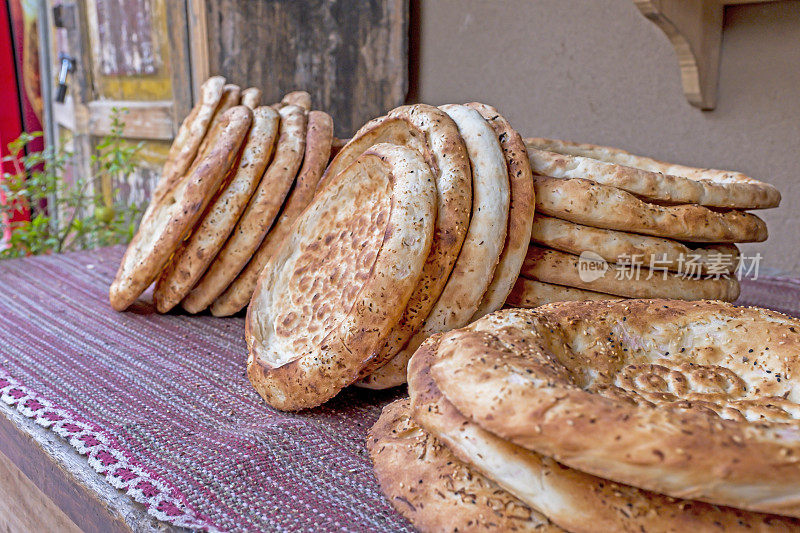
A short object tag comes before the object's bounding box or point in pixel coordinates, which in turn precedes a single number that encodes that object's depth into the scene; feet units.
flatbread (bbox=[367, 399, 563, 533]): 2.31
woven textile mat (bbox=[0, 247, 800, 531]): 2.77
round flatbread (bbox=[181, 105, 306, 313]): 4.99
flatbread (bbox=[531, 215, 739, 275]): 3.85
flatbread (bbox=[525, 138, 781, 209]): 3.91
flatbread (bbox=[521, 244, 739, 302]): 3.91
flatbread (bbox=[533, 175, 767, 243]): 3.78
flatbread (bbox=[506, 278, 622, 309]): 4.02
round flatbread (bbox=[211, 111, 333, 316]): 5.09
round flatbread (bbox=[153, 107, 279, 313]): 4.95
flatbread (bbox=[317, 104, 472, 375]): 3.51
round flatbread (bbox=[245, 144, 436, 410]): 3.35
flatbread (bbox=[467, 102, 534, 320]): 3.72
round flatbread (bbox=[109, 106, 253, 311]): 4.83
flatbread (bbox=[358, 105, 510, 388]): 3.54
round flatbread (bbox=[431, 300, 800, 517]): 1.90
